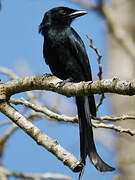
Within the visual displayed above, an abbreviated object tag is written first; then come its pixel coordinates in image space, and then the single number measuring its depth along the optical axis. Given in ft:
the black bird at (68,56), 26.85
